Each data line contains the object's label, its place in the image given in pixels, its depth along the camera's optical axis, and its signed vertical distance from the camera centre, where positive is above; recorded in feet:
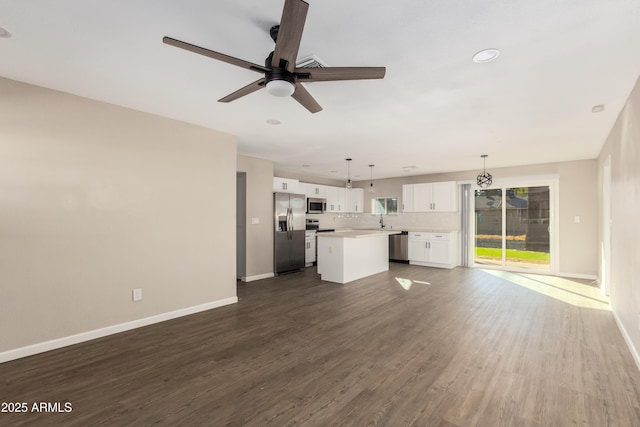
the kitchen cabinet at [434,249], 24.47 -2.78
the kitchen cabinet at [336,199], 28.81 +1.78
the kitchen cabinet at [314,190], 25.95 +2.46
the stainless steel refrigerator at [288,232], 21.49 -1.17
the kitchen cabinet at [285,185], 22.34 +2.47
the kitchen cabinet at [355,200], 31.24 +1.81
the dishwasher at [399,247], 26.94 -2.82
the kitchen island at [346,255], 19.16 -2.69
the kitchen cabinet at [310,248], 25.13 -2.74
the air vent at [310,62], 7.39 +4.00
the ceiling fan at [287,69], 5.29 +3.15
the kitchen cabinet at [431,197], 25.77 +1.85
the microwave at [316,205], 26.43 +1.05
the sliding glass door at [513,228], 22.25 -0.85
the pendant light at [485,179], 20.97 +2.76
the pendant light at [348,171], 21.11 +4.03
